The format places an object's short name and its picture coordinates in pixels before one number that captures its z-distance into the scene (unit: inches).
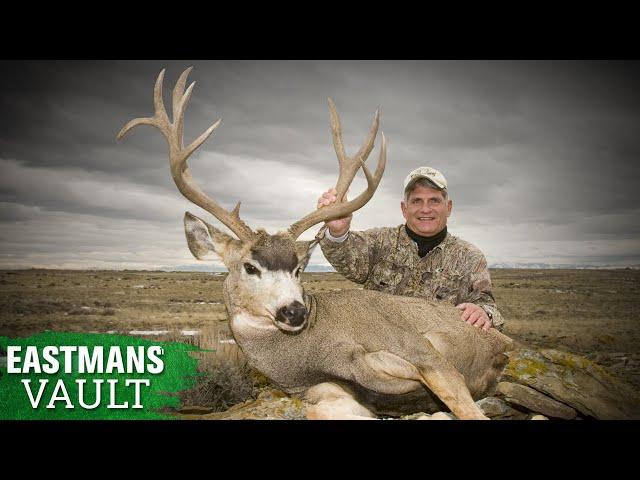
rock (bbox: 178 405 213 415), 191.7
